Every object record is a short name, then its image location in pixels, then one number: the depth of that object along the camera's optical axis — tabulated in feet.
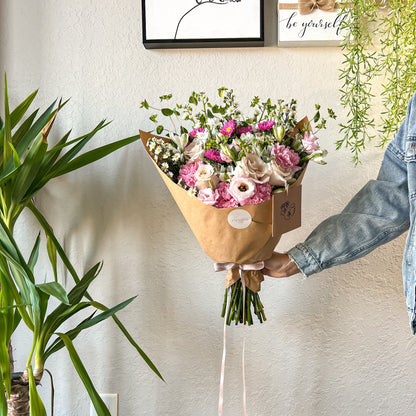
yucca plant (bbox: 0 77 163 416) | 4.43
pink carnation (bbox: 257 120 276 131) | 4.23
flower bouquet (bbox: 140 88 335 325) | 4.09
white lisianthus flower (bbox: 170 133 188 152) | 4.28
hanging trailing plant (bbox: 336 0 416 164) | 4.99
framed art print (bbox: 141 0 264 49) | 5.37
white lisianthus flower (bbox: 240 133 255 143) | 4.12
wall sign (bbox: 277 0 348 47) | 5.33
